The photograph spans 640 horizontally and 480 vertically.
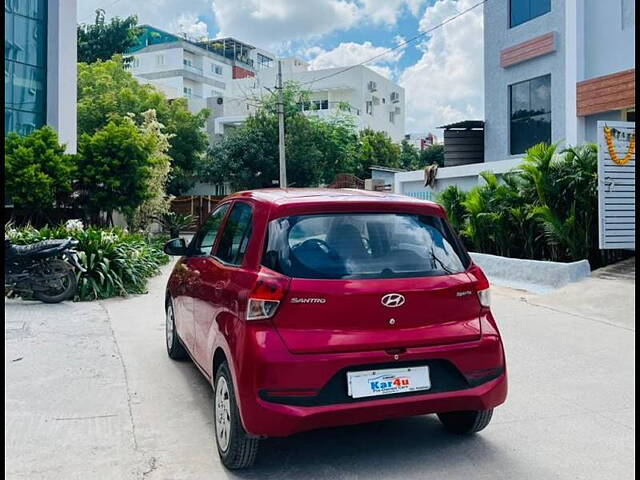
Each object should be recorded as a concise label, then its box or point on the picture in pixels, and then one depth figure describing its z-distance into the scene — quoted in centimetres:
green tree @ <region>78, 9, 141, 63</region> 4022
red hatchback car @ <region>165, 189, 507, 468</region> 341
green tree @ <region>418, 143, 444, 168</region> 4716
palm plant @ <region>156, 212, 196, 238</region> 2032
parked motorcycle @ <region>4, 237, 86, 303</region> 907
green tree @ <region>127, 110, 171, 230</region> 1827
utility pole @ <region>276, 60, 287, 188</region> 2547
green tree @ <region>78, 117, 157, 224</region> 1554
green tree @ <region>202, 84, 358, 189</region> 3503
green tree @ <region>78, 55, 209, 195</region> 3212
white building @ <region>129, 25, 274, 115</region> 6156
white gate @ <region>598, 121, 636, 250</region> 1020
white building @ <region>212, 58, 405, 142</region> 4712
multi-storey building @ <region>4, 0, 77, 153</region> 1747
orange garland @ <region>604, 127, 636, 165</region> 1023
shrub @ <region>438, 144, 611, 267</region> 1108
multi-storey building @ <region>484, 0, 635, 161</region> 1444
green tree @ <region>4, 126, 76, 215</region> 1321
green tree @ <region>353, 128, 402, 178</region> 4425
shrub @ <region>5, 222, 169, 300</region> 987
